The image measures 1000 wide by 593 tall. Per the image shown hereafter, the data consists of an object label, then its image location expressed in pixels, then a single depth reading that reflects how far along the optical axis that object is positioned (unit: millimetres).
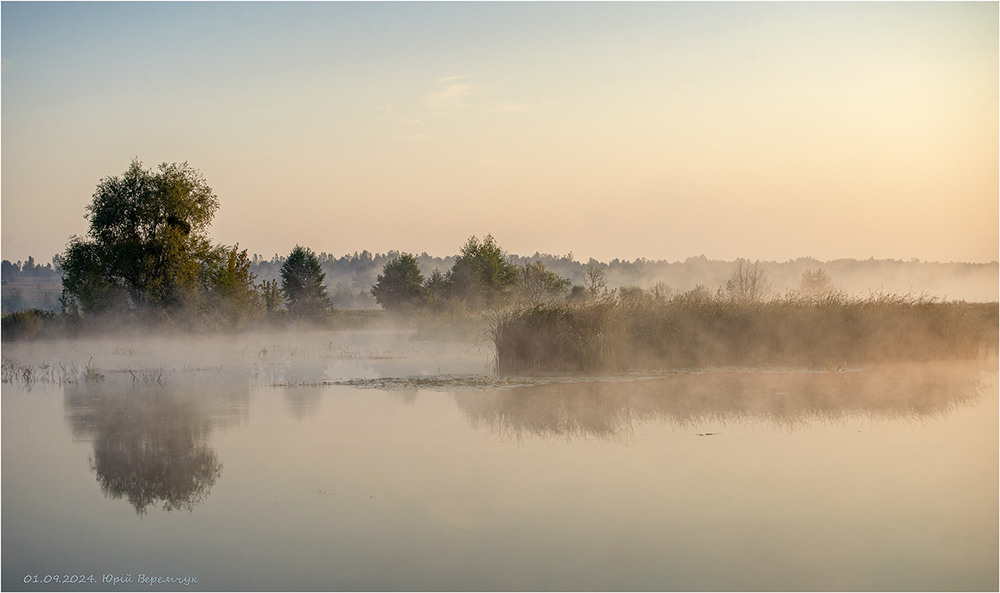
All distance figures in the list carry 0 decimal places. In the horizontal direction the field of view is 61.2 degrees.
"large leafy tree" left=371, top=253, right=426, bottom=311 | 56522
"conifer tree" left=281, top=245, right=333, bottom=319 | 51219
